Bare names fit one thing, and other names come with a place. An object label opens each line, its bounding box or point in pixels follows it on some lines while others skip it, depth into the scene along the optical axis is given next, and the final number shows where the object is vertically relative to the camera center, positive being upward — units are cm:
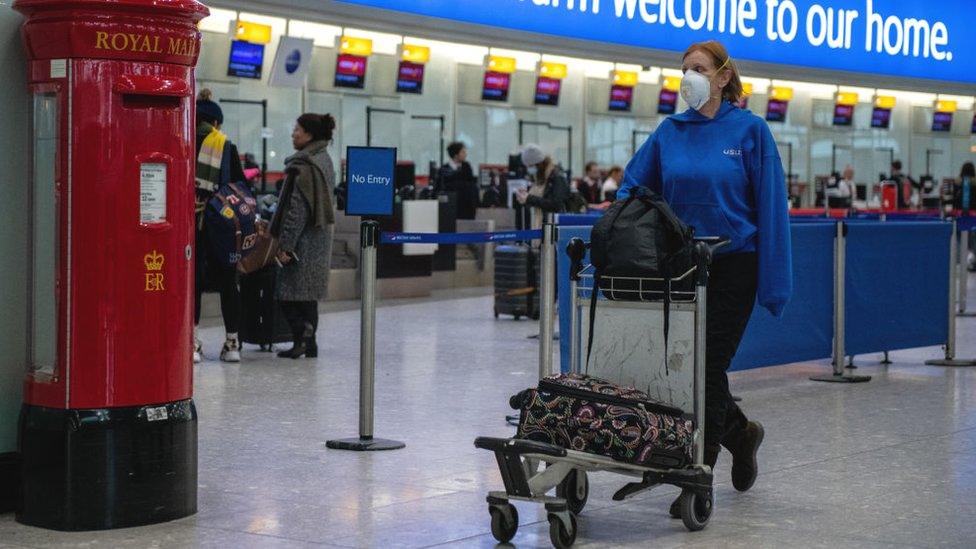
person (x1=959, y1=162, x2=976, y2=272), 1975 +52
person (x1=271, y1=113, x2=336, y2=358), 1052 -7
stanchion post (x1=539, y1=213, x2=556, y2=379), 688 -40
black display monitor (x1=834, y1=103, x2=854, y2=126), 3331 +236
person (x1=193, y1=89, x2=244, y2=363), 1025 +12
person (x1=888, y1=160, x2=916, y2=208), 2856 +67
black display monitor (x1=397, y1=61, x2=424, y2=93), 2411 +219
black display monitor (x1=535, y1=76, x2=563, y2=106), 2672 +224
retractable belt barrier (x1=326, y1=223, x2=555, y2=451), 689 -49
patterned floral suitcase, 507 -71
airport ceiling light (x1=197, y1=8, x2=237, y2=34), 2038 +261
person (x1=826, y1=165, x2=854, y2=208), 2867 +52
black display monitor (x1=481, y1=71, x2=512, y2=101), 2566 +220
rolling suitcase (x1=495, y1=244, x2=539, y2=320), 1431 -68
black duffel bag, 525 -10
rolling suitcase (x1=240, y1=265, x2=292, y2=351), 1116 -78
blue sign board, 709 +15
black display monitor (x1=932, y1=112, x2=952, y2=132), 3625 +243
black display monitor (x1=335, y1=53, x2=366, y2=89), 2295 +216
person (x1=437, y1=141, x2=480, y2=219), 2038 +37
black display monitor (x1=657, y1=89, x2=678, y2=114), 2959 +230
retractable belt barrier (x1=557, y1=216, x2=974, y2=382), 952 -54
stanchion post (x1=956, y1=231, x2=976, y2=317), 1577 -55
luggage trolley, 497 -62
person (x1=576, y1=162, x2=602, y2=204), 2280 +46
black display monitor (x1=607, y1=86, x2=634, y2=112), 2834 +225
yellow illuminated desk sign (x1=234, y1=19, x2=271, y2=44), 2067 +248
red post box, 514 -20
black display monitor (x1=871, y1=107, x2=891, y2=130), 3444 +238
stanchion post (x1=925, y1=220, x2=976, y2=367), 1093 -77
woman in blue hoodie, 557 +7
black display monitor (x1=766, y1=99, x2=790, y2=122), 3150 +231
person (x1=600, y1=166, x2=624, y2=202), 2214 +48
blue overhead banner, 1636 +243
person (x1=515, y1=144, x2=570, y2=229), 1387 +24
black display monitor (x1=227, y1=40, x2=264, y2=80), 2091 +212
